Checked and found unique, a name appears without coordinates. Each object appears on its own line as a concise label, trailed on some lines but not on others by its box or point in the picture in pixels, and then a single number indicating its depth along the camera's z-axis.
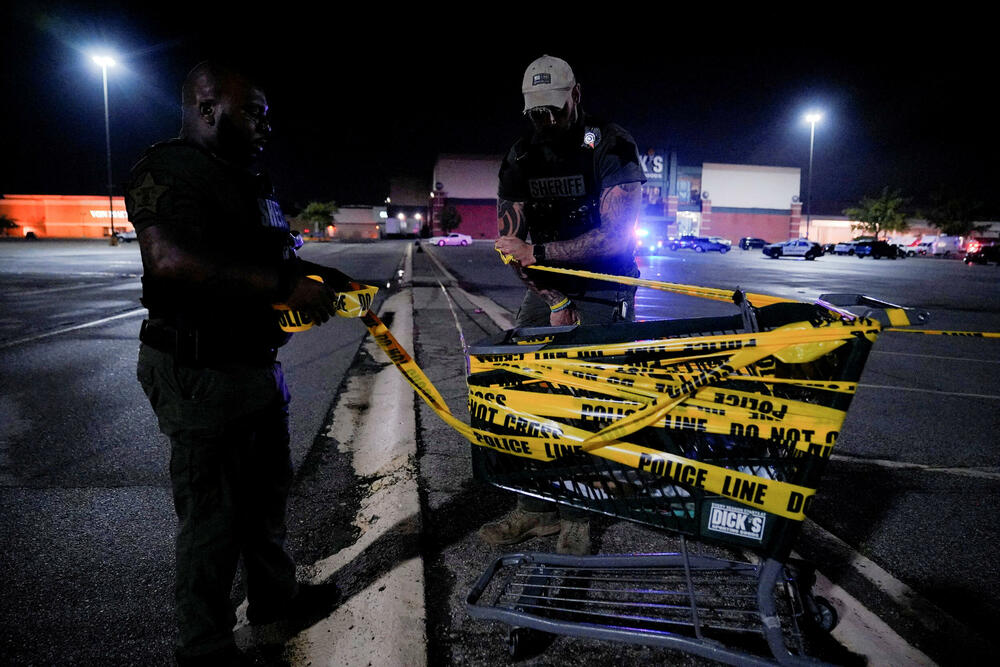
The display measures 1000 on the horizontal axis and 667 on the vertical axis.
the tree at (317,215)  93.94
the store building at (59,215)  71.75
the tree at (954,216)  61.06
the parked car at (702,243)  46.84
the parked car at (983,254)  35.19
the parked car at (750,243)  55.56
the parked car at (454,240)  55.54
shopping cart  1.54
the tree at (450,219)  77.06
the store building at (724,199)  64.37
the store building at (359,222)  104.00
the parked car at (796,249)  40.31
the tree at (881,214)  63.75
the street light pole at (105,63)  38.25
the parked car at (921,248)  50.38
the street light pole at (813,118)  53.97
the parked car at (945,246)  49.94
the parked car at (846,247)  46.47
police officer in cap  2.71
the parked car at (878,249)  43.12
